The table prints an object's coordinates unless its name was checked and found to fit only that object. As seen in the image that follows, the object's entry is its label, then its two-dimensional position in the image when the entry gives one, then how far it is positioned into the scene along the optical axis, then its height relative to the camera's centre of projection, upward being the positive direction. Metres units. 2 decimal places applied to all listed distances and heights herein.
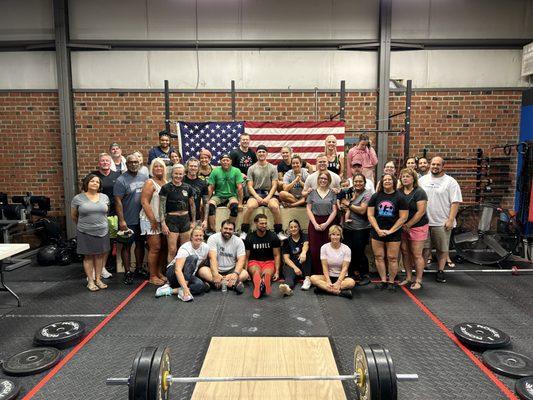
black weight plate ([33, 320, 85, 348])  3.58 -1.68
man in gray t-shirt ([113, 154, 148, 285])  5.09 -0.52
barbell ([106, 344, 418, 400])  2.24 -1.31
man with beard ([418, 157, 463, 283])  5.11 -0.59
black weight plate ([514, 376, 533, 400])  2.78 -1.71
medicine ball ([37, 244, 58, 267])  6.29 -1.61
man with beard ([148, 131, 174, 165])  5.90 +0.14
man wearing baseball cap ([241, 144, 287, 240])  5.62 -0.45
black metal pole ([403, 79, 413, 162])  6.51 +0.62
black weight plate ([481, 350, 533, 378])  3.09 -1.72
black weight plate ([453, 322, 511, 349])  3.49 -1.67
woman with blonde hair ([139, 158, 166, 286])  5.00 -0.70
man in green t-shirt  5.59 -0.45
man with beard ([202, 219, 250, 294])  4.97 -1.33
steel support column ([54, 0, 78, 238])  7.14 +1.00
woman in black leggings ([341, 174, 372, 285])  5.06 -0.85
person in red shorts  5.12 -1.25
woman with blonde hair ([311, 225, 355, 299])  4.81 -1.40
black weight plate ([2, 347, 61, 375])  3.16 -1.73
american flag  6.55 +0.40
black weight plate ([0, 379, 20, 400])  2.79 -1.73
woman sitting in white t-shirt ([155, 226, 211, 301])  4.77 -1.42
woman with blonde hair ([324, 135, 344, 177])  5.65 +0.03
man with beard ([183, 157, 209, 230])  5.27 -0.37
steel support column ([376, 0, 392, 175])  7.20 +1.60
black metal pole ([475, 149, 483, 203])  7.14 -0.21
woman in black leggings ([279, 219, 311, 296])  5.16 -1.35
